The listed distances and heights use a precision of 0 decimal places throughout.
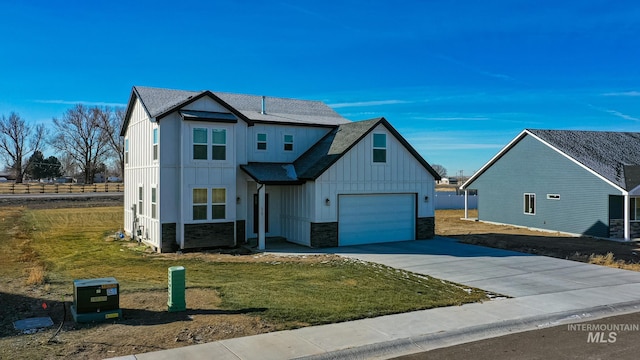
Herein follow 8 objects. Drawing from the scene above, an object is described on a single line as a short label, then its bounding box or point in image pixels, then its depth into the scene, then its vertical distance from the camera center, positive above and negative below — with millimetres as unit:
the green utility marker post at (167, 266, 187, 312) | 8968 -1956
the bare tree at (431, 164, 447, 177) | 144788 +4976
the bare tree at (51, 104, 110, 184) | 76500 +7543
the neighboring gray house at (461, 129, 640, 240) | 23469 +89
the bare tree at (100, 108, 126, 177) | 76562 +8879
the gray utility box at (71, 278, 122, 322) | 8289 -2032
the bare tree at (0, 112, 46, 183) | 81669 +7939
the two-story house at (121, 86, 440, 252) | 18125 +349
